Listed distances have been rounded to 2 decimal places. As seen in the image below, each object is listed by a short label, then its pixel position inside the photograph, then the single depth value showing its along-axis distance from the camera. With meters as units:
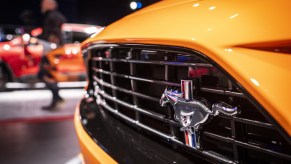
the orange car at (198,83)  0.69
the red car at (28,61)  5.84
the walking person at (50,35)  4.81
